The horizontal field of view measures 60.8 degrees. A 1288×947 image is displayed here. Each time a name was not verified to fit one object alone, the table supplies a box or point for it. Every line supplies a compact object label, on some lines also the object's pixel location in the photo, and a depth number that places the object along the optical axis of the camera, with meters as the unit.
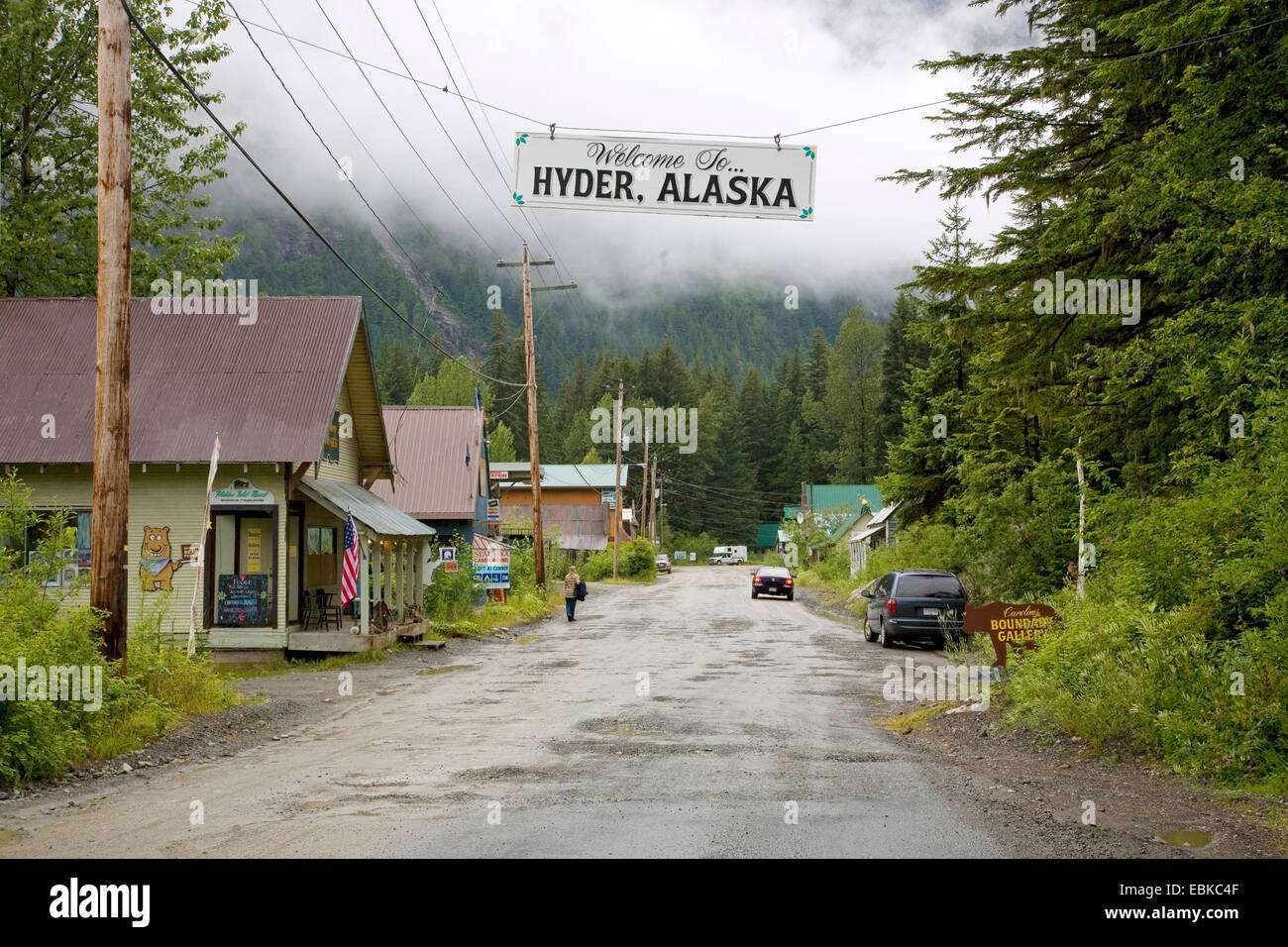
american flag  21.92
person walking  34.88
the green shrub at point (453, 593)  30.94
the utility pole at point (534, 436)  37.47
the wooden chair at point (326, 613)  24.25
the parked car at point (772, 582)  51.38
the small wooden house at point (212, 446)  21.89
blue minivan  24.66
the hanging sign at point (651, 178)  11.81
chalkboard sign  22.06
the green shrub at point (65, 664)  9.73
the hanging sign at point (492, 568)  35.84
